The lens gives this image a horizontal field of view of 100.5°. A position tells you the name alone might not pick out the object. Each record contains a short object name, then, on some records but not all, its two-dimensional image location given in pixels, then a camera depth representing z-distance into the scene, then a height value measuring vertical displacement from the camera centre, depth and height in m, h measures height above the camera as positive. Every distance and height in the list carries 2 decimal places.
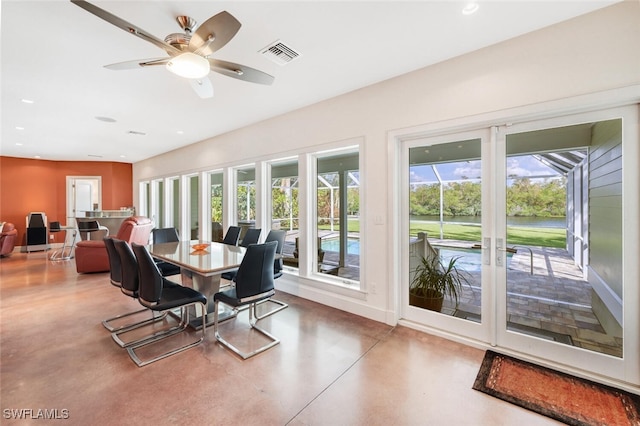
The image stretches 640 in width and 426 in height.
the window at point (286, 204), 4.59 +0.13
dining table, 2.66 -0.54
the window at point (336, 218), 4.08 -0.10
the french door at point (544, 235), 2.04 -0.21
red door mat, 1.74 -1.32
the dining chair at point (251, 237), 4.21 -0.41
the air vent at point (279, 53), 2.41 +1.50
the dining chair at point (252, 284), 2.48 -0.71
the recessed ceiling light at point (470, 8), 1.93 +1.51
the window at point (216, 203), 5.79 +0.18
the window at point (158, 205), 7.83 +0.18
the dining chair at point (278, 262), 3.46 -0.68
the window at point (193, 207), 6.48 +0.10
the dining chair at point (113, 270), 2.81 -0.64
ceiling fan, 1.62 +1.16
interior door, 8.42 +0.51
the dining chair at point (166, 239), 3.77 -0.49
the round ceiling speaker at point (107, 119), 4.40 +1.54
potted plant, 2.87 -0.79
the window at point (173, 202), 7.26 +0.25
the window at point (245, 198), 5.25 +0.27
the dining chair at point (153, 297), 2.37 -0.84
